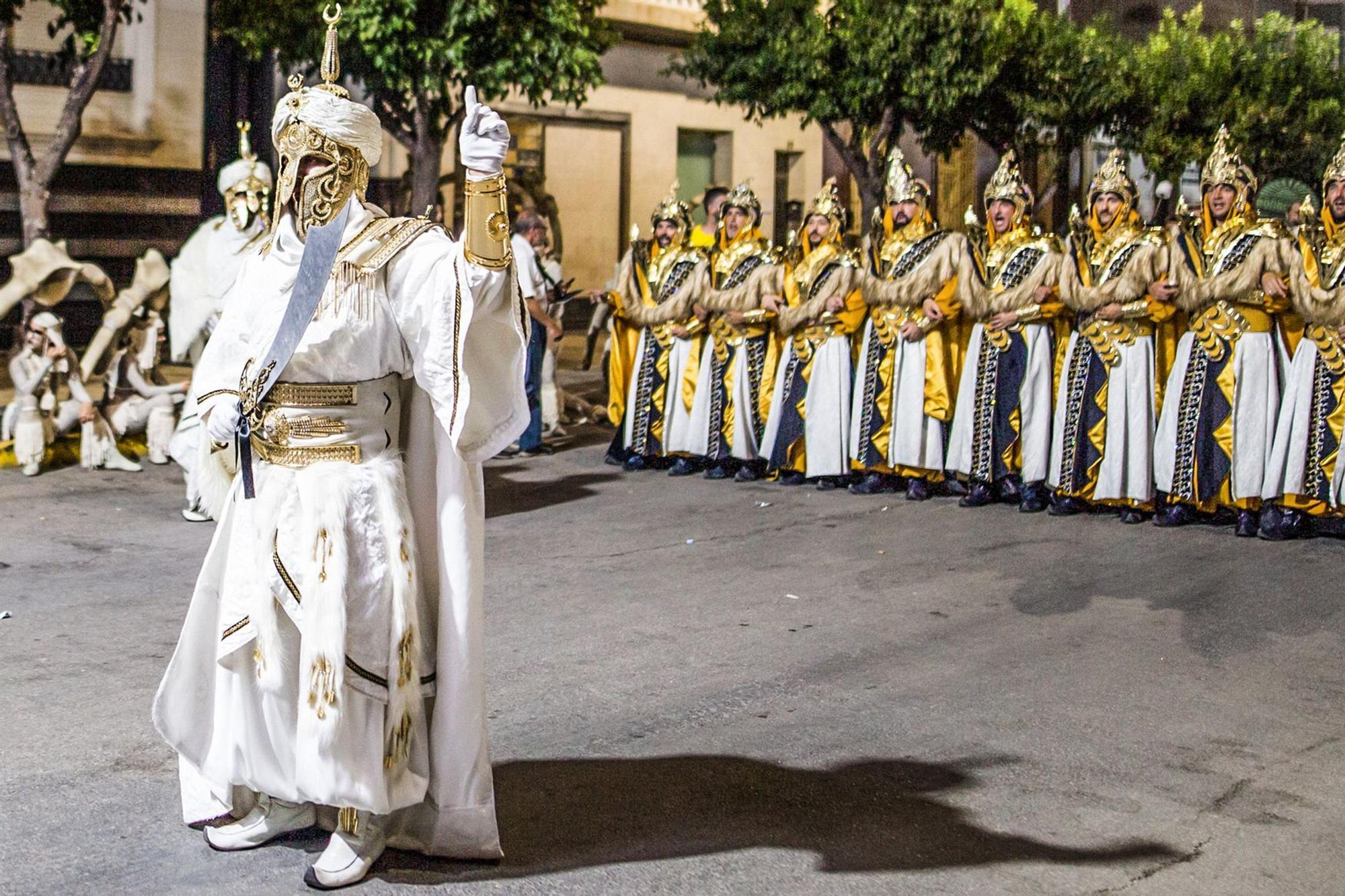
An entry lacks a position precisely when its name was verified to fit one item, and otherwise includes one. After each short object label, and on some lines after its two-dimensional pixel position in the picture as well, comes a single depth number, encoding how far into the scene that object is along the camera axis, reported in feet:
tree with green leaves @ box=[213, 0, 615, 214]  40.50
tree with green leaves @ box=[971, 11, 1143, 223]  57.00
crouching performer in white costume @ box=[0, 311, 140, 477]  35.09
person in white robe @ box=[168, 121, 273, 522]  30.55
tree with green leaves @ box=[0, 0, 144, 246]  41.09
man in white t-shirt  39.24
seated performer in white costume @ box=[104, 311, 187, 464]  37.01
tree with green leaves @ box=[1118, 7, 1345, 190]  69.46
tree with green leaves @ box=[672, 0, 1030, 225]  51.19
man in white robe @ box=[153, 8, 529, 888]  13.20
